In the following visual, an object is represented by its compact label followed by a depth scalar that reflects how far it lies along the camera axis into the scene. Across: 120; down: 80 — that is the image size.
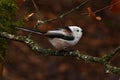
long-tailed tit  6.90
